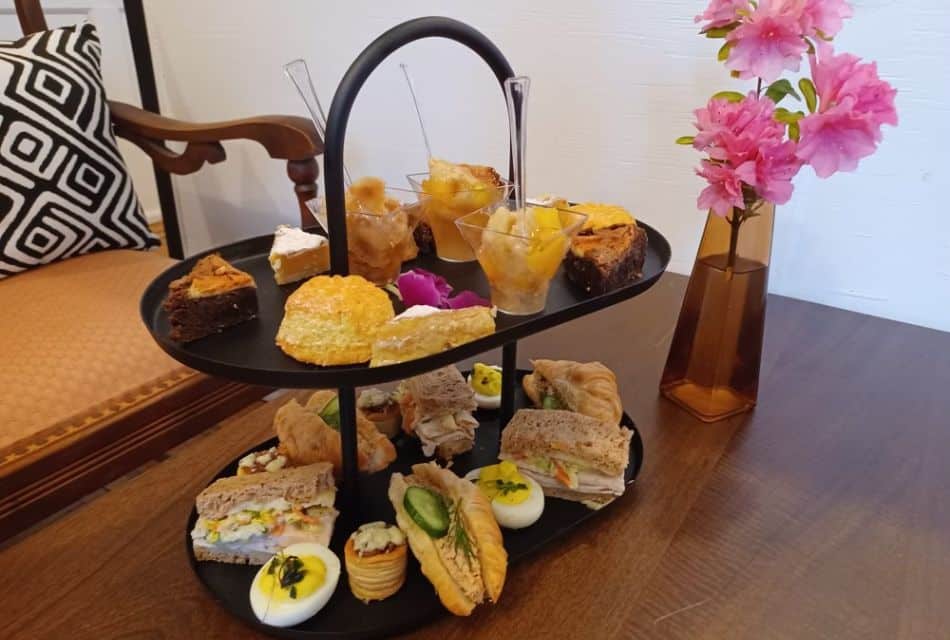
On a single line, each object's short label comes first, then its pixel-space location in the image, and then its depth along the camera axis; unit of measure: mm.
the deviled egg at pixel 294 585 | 525
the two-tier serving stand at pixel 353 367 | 524
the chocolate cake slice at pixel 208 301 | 551
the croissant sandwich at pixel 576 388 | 751
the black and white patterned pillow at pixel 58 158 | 1220
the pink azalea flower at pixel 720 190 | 698
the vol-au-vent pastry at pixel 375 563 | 548
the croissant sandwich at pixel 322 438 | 682
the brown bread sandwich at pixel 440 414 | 728
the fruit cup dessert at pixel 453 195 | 701
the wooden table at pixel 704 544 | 560
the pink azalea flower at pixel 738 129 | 685
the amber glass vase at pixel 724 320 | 814
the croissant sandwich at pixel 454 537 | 539
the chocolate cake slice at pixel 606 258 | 657
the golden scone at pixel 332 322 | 532
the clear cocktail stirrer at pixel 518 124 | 594
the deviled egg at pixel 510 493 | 626
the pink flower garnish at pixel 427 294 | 627
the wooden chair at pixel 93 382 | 893
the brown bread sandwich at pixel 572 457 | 666
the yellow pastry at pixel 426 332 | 529
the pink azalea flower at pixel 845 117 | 653
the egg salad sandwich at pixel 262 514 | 587
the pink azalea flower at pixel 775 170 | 687
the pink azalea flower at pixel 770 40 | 680
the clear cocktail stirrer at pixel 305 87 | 612
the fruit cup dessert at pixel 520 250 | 596
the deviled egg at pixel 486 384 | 817
